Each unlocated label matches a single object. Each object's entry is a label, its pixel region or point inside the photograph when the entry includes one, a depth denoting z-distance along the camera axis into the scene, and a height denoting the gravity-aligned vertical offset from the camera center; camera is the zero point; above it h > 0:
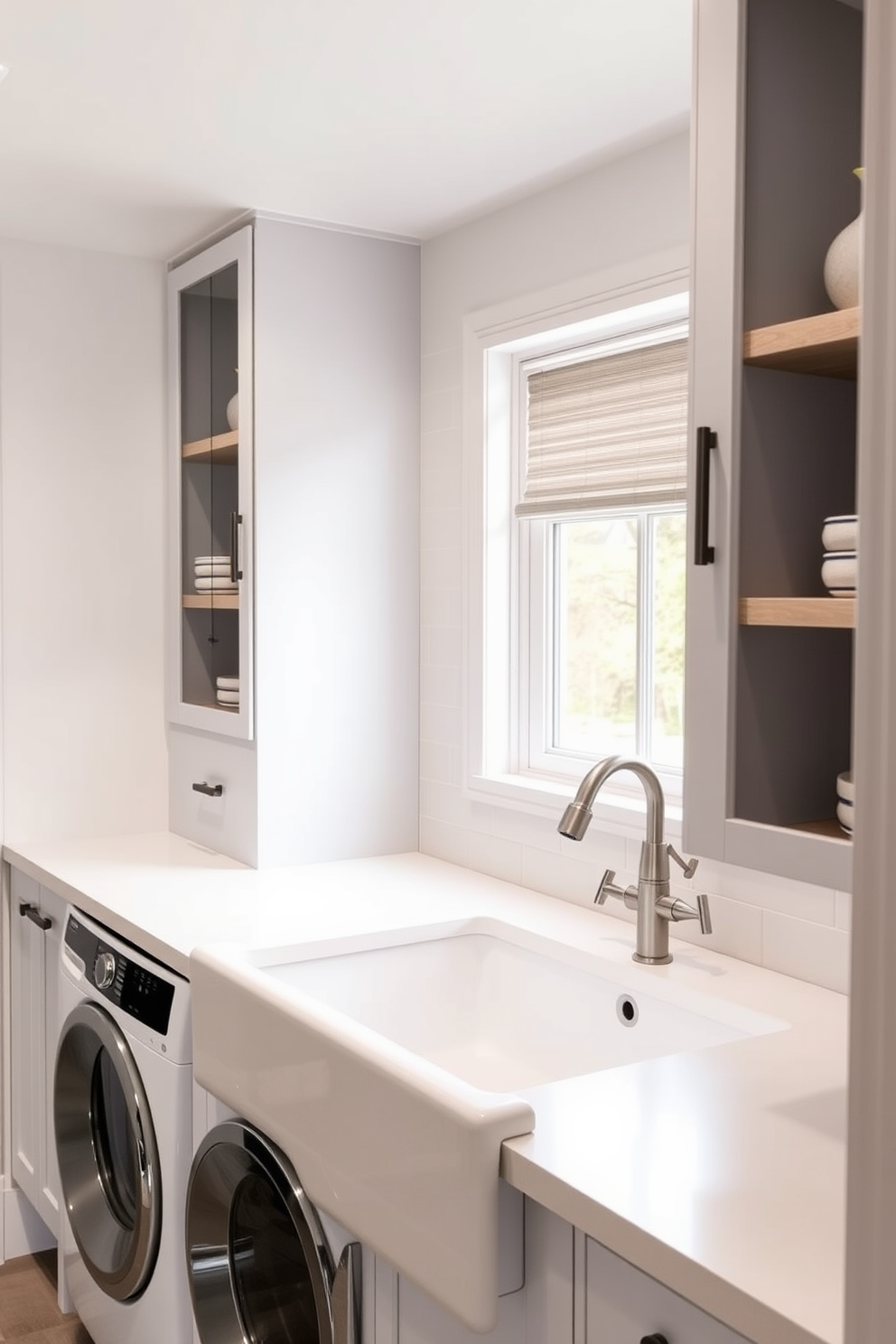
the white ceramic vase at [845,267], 1.37 +0.39
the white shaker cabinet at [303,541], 2.88 +0.17
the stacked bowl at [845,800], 1.37 -0.22
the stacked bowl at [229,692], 2.97 -0.20
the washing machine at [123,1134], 2.17 -1.02
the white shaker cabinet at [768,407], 1.44 +0.24
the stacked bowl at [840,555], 1.36 +0.06
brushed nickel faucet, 2.08 -0.49
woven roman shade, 2.42 +0.38
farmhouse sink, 1.42 -0.68
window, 2.48 +0.14
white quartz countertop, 1.13 -0.60
